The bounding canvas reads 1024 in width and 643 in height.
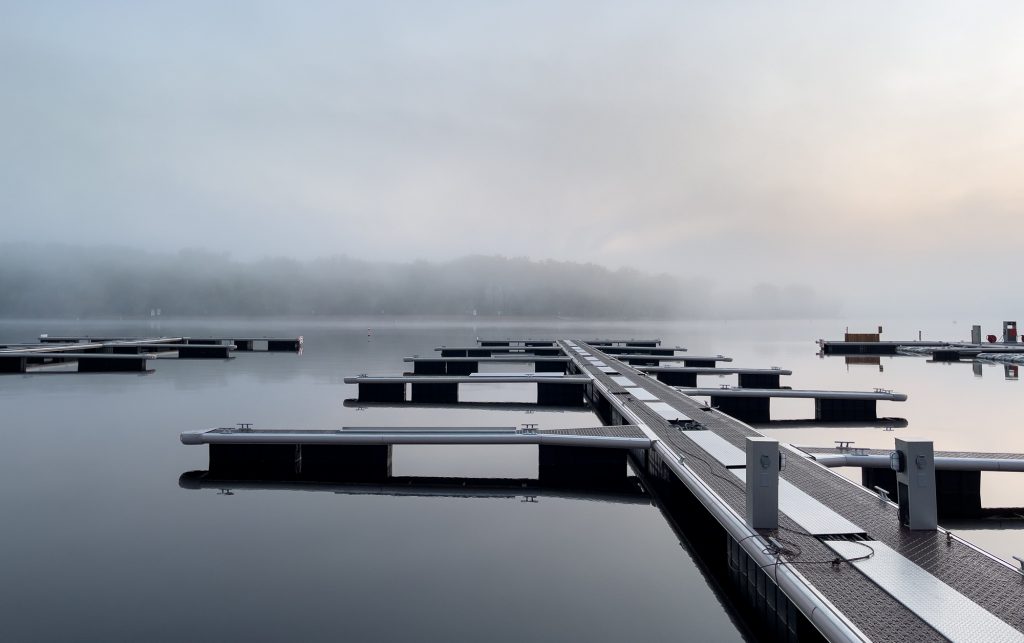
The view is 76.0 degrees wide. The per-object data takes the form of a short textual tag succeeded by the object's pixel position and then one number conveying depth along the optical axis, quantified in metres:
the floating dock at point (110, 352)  43.06
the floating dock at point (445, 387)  29.94
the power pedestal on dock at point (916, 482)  8.12
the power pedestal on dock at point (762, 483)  8.36
